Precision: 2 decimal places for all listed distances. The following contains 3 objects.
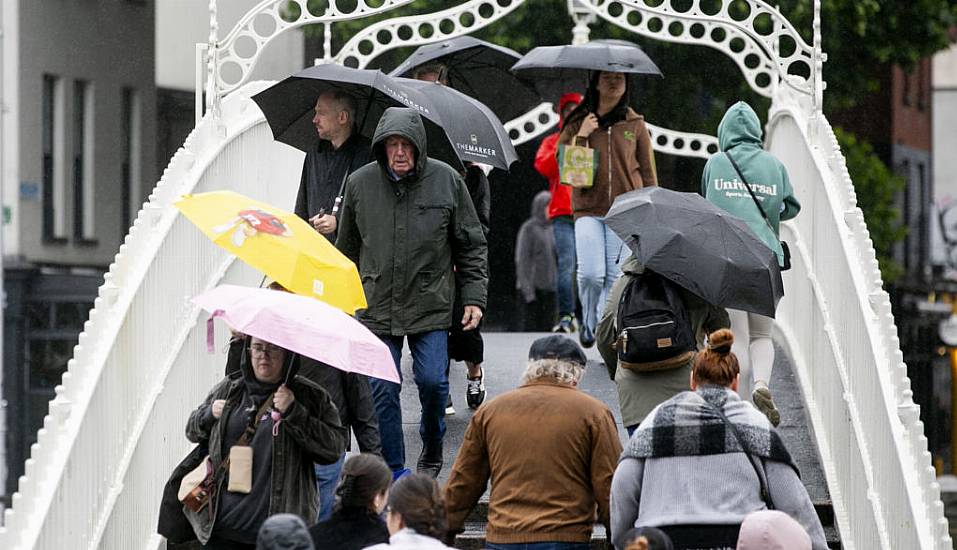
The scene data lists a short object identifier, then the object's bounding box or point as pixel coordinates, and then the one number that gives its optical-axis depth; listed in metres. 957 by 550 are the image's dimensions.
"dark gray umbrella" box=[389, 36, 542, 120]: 27.42
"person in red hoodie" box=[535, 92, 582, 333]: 28.31
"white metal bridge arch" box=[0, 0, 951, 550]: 16.62
